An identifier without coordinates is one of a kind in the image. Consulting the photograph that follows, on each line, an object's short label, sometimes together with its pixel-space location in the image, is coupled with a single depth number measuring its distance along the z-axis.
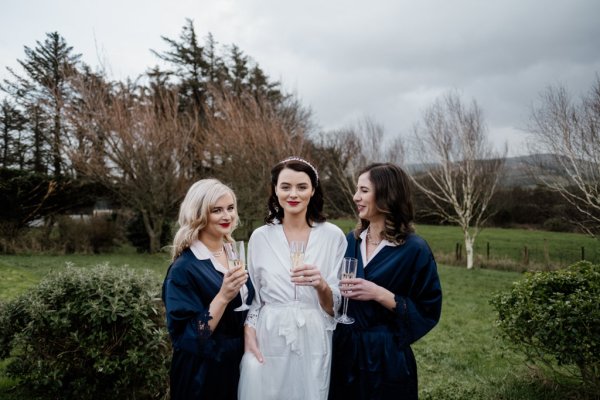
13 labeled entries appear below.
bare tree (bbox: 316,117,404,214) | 27.67
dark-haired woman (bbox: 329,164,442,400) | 2.67
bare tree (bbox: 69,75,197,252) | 17.59
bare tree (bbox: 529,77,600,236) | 14.97
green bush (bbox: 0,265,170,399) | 3.56
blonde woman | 2.52
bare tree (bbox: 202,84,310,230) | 19.39
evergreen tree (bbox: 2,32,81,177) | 26.42
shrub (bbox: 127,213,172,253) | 20.36
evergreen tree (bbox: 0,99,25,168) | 27.72
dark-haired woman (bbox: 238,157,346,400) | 2.57
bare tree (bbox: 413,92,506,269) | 20.84
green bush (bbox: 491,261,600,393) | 3.87
